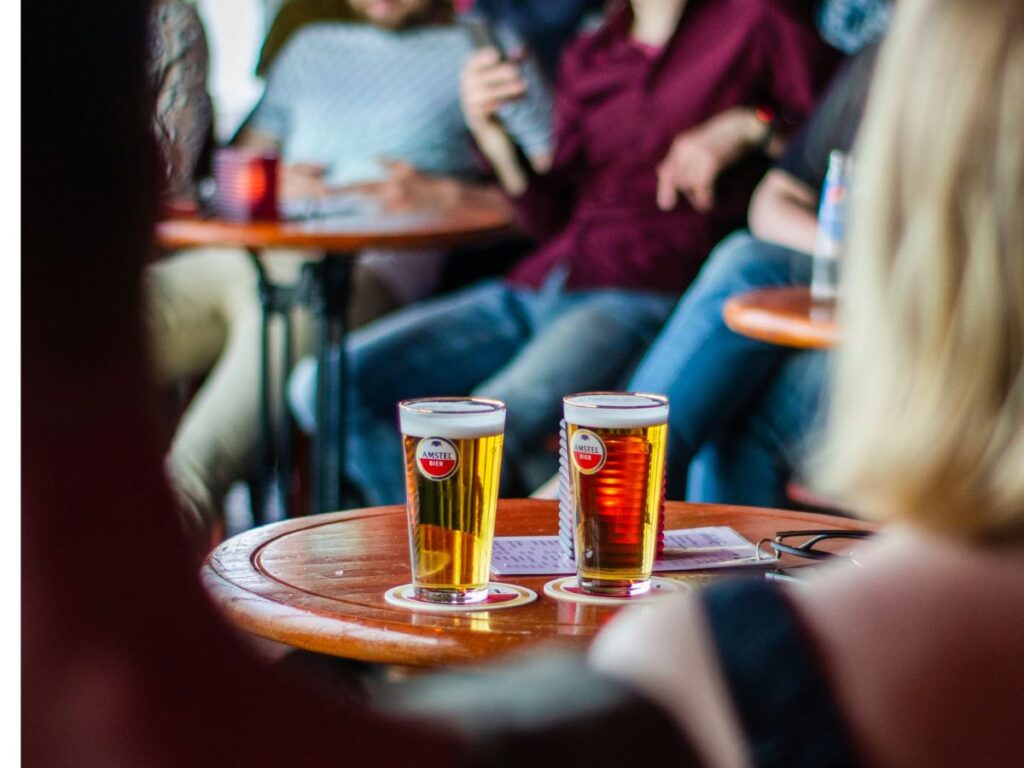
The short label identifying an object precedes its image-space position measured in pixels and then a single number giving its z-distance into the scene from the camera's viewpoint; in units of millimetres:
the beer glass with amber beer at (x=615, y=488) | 1795
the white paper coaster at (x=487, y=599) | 1779
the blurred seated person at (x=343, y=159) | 4195
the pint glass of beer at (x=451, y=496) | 1779
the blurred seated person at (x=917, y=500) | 1375
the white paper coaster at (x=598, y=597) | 1790
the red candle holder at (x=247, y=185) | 3590
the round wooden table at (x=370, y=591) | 1716
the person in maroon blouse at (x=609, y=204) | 3909
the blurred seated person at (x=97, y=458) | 703
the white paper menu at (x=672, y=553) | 1876
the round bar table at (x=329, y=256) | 3363
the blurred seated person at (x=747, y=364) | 3301
